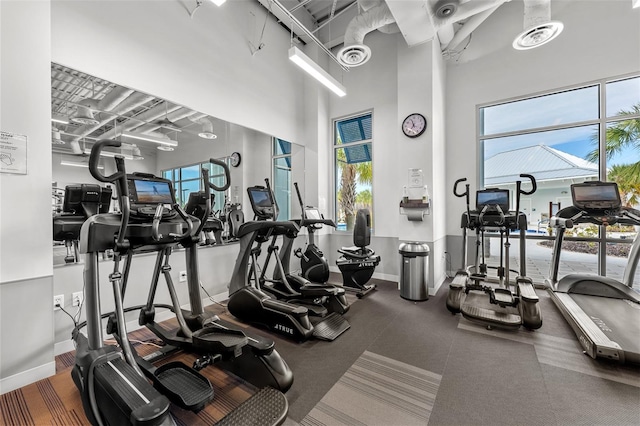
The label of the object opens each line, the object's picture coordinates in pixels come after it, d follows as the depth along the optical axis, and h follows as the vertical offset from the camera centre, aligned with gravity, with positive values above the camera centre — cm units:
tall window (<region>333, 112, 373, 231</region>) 562 +100
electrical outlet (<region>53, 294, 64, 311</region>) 241 -83
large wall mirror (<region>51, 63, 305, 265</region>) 252 +94
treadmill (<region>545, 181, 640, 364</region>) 249 -107
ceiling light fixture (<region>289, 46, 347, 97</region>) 363 +223
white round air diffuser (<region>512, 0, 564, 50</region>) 324 +232
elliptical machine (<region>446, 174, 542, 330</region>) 298 -105
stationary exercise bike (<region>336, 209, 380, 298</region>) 418 -82
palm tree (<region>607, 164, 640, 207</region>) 384 +39
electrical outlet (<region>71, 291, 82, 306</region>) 254 -85
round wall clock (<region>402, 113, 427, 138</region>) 429 +147
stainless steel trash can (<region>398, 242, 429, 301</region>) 391 -90
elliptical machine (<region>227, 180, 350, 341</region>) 278 -107
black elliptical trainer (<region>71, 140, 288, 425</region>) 144 -97
